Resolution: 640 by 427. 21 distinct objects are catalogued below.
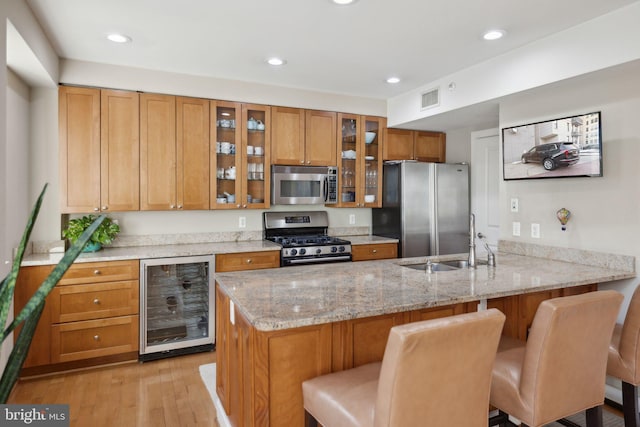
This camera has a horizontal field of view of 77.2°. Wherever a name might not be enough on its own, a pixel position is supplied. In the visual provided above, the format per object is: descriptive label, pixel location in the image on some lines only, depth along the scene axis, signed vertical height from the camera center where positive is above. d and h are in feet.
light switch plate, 11.35 +0.23
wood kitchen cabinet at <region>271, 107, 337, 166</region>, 13.94 +2.74
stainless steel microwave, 13.97 +1.02
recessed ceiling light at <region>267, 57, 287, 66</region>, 11.20 +4.32
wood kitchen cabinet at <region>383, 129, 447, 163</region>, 15.74 +2.74
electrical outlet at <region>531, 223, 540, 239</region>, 10.75 -0.49
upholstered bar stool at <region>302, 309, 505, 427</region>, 4.26 -1.90
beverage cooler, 11.24 -2.72
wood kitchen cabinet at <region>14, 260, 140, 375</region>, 10.03 -2.70
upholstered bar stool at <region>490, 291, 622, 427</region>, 5.25 -2.11
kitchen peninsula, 5.73 -1.44
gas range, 12.98 -0.88
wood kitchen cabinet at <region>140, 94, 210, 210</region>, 12.16 +1.91
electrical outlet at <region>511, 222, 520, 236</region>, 11.30 -0.43
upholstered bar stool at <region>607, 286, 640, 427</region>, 6.47 -2.43
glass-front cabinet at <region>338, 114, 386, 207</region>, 15.16 +2.07
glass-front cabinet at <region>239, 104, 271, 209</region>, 13.52 +1.85
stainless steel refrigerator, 14.70 +0.26
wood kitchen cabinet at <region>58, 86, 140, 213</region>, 11.31 +1.86
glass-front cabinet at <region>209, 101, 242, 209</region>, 13.07 +1.92
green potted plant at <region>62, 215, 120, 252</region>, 11.07 -0.50
